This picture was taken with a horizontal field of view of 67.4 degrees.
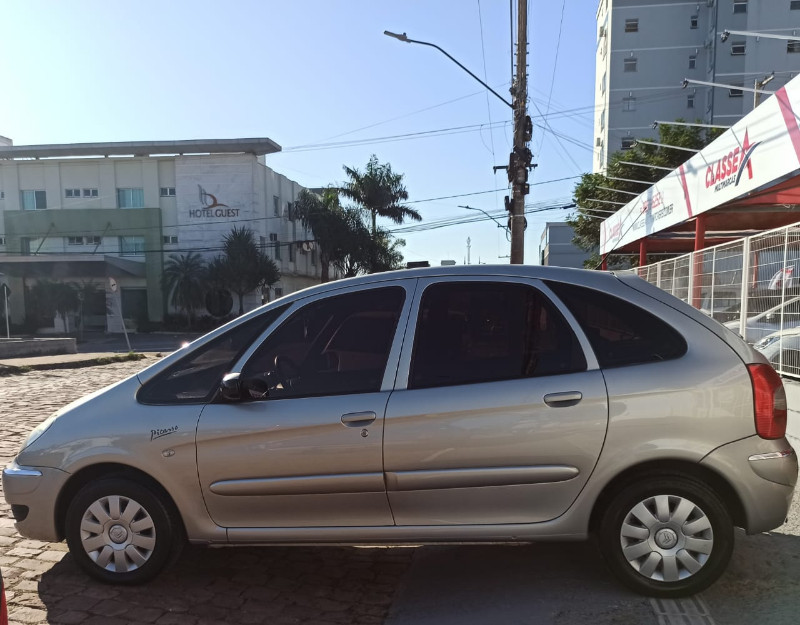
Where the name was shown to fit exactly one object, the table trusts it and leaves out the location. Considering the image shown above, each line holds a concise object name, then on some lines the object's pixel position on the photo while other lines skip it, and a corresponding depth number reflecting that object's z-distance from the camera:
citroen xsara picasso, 3.02
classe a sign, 9.20
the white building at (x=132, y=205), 43.19
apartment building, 49.12
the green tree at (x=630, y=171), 28.38
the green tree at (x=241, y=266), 40.56
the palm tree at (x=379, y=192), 45.75
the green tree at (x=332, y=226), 45.75
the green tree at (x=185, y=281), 41.09
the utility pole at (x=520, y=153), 15.02
